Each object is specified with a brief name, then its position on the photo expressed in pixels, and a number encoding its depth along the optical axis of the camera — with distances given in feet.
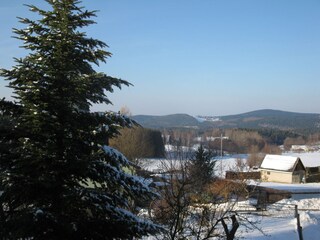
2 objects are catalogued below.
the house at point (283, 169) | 164.14
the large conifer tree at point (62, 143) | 20.36
